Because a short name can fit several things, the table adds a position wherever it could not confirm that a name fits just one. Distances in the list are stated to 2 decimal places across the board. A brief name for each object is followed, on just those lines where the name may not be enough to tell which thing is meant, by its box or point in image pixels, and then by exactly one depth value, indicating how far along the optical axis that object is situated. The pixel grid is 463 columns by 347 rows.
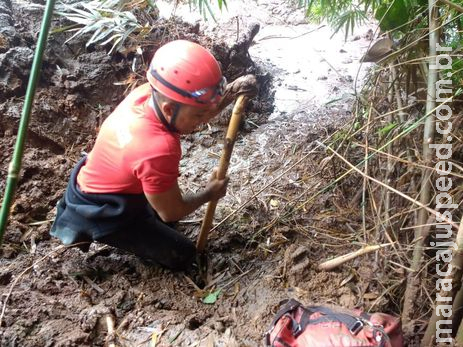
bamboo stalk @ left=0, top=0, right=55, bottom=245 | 0.71
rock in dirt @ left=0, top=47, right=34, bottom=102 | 2.97
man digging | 1.78
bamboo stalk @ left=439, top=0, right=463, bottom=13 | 1.53
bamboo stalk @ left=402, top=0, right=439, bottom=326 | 1.78
